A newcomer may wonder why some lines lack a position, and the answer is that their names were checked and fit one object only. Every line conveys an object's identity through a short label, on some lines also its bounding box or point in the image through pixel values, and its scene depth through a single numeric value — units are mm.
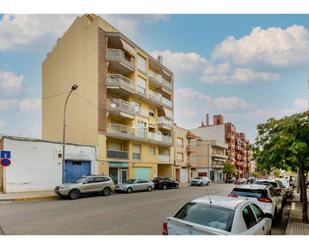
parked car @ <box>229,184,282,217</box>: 9352
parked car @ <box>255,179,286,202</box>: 16202
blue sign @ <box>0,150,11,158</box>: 17156
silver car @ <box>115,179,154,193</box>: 23159
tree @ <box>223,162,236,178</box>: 62469
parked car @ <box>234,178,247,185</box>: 48300
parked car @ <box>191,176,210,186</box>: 38219
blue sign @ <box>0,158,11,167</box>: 16175
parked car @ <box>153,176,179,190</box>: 29141
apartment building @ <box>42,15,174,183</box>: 26906
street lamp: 20877
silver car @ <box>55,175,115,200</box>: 17094
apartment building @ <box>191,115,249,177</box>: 72562
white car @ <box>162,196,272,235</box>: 4820
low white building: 18906
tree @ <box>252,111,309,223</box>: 9422
